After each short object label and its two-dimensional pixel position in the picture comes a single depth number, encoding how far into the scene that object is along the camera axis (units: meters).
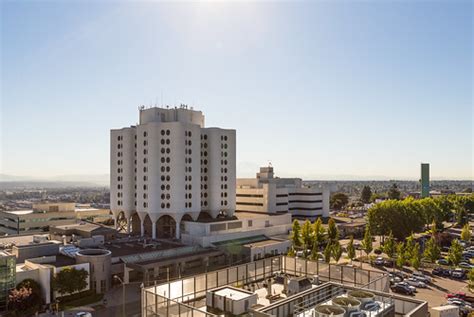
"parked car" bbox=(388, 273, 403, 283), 64.19
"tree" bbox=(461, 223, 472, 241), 97.00
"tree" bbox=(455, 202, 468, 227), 132.62
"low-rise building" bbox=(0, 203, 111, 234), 112.38
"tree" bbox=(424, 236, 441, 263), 74.44
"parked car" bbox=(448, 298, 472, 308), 51.34
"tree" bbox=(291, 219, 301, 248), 87.06
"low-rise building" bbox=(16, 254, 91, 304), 53.98
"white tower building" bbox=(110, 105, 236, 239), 88.81
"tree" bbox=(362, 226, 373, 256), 80.12
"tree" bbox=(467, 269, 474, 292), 54.42
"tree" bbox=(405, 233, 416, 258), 72.19
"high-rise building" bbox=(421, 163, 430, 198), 184.00
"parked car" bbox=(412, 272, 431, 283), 64.82
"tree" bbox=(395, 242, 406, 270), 71.25
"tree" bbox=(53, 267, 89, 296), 54.21
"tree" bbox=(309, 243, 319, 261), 71.88
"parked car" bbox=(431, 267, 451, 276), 70.31
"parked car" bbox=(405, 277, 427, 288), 62.31
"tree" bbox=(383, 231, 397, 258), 77.88
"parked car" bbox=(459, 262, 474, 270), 75.62
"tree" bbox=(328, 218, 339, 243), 92.12
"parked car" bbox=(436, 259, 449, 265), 78.76
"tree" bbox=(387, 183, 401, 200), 192.88
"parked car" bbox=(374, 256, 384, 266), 78.31
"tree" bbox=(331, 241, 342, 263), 72.88
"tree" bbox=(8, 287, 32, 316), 50.09
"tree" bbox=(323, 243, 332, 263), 72.56
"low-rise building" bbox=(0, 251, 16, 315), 50.39
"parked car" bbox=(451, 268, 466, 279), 68.44
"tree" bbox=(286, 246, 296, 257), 72.03
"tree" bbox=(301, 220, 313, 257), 84.61
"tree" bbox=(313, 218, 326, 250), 87.00
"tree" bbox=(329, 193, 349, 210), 191.88
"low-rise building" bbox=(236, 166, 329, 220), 117.12
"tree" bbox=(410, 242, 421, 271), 68.46
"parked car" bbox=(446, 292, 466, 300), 55.20
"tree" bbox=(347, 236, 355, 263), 75.50
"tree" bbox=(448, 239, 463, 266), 70.41
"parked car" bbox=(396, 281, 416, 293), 59.22
